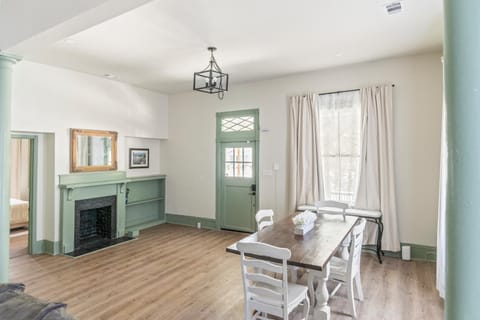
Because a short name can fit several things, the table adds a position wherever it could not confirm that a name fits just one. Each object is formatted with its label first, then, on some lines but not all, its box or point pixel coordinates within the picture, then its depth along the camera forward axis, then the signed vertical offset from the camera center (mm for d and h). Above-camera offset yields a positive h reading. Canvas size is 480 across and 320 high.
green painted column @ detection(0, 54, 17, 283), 3084 +105
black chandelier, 3499 +1621
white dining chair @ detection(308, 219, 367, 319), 2734 -1134
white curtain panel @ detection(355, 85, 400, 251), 4430 -36
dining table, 2301 -797
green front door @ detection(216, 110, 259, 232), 5875 -173
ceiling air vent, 2836 +1621
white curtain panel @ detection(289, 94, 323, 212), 5039 +158
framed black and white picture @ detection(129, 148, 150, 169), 6441 +75
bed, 5898 -1146
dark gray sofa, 1307 -759
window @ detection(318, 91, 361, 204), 4770 +331
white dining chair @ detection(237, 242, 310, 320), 2166 -1077
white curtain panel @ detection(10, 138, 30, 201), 6738 -224
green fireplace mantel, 4816 -583
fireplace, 5080 -1224
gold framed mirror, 5043 +209
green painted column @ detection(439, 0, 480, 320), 657 +5
